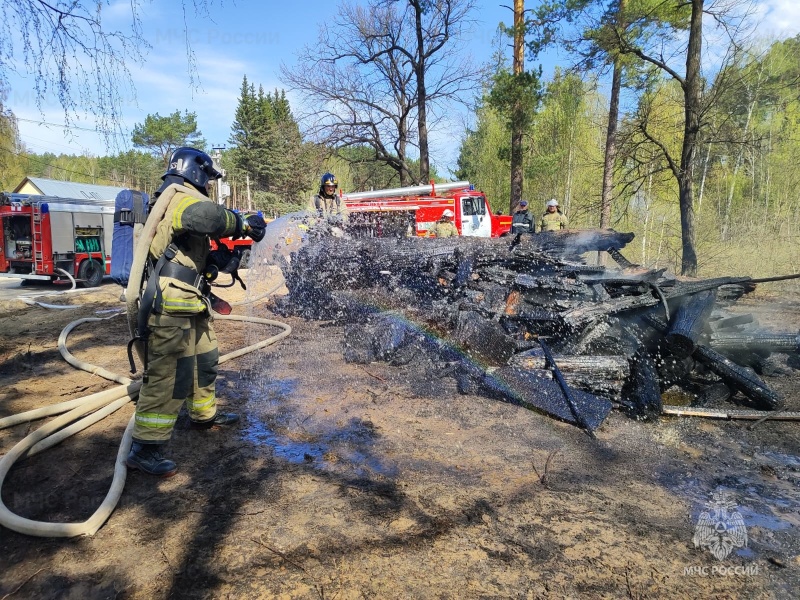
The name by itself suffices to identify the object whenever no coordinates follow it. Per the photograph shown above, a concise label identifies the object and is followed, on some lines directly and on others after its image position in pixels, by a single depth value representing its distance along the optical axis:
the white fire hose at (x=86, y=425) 2.28
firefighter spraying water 2.94
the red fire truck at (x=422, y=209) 12.52
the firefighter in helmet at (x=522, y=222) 12.19
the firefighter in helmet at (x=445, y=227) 10.92
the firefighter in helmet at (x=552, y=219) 11.34
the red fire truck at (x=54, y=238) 13.67
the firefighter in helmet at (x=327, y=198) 8.19
